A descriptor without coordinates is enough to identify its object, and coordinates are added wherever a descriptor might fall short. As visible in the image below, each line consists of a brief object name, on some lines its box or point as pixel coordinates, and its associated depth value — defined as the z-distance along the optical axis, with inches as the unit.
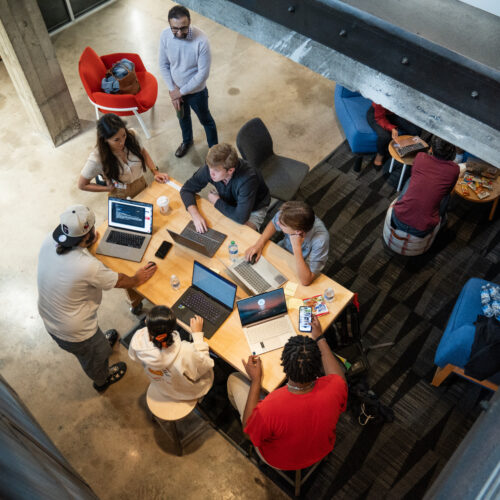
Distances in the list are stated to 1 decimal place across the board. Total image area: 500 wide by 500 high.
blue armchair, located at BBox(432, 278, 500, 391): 124.8
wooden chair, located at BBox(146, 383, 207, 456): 114.7
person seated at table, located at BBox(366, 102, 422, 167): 189.8
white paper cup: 143.6
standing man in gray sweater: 166.1
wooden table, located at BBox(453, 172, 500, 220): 169.2
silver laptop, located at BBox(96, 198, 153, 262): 138.6
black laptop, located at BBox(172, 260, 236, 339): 123.0
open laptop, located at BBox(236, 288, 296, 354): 119.3
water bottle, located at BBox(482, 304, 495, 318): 128.0
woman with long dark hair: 137.5
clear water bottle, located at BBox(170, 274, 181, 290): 129.6
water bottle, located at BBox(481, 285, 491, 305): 132.0
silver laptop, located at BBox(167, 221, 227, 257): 133.2
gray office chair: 165.9
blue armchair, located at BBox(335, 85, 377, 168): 194.7
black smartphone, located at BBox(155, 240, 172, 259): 135.8
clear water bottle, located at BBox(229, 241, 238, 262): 135.0
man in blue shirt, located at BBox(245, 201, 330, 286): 119.6
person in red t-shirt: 94.4
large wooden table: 117.6
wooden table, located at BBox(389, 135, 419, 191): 181.6
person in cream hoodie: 100.7
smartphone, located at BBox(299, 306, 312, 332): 120.0
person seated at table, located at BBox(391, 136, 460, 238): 145.7
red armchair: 191.3
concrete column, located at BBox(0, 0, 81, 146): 170.6
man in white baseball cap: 111.7
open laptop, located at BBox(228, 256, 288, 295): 128.2
